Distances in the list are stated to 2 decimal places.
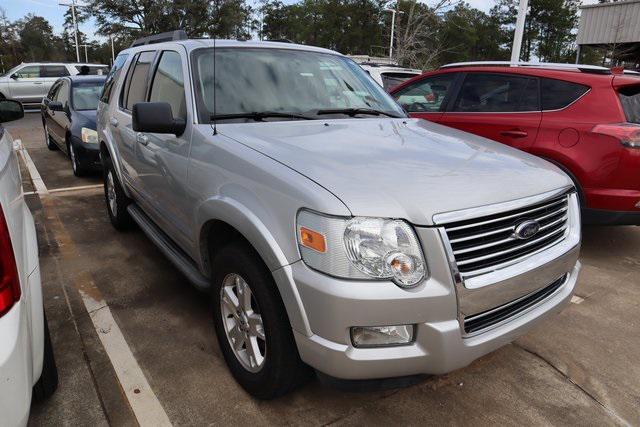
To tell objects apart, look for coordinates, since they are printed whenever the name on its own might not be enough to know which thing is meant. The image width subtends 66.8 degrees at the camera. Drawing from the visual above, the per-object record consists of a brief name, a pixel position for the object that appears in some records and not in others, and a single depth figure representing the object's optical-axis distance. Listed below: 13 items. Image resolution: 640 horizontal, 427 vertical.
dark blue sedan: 6.95
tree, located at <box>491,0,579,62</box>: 48.09
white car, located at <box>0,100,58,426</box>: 1.58
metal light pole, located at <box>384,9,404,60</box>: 18.25
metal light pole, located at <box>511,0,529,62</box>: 11.09
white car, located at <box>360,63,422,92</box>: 8.52
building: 19.23
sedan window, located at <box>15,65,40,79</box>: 18.22
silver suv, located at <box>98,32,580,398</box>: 1.91
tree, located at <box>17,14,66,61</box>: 58.53
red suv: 4.10
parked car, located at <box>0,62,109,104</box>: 18.03
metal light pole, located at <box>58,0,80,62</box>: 34.72
